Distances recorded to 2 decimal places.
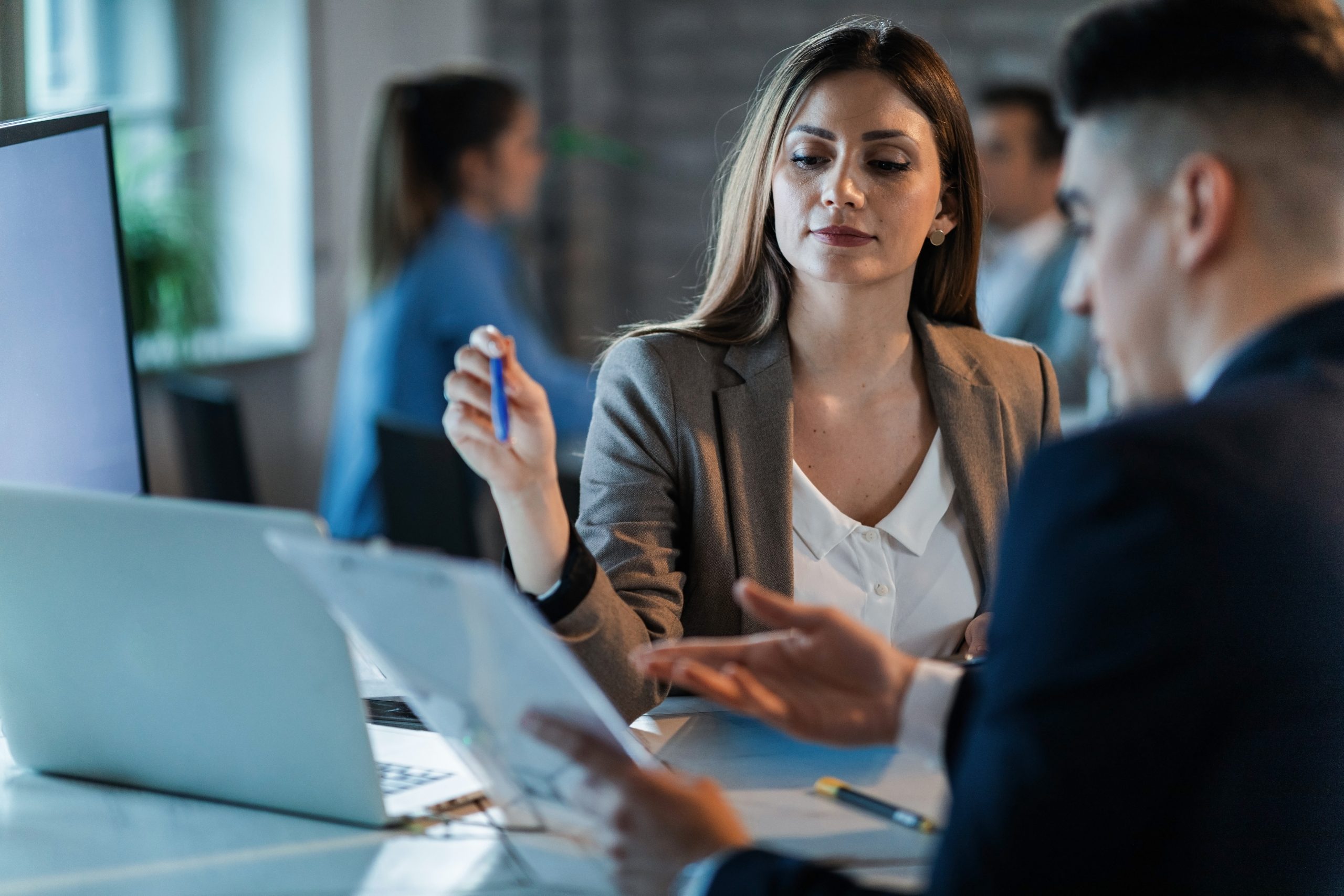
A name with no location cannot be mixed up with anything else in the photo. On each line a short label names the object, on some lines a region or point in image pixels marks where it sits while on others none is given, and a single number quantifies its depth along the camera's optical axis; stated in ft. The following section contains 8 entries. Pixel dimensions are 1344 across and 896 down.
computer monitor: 6.90
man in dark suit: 5.60
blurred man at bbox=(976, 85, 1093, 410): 15.21
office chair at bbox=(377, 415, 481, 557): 10.29
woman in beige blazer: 7.52
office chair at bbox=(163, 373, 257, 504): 11.35
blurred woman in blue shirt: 12.82
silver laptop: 6.22
